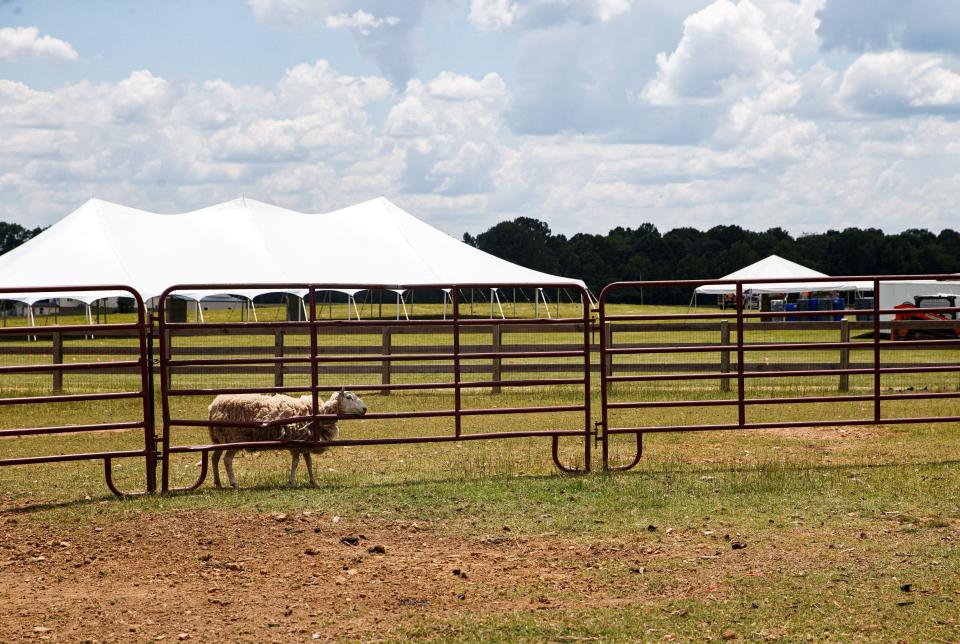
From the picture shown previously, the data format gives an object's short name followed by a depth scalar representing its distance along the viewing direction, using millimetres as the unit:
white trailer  41906
